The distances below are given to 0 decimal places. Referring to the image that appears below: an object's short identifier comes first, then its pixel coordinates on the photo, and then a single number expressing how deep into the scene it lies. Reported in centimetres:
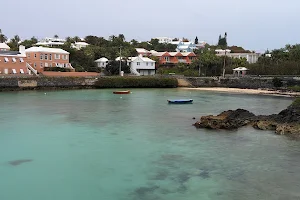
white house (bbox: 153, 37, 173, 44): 17468
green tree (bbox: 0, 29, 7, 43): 10094
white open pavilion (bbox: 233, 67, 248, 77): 7475
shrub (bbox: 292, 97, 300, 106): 2836
